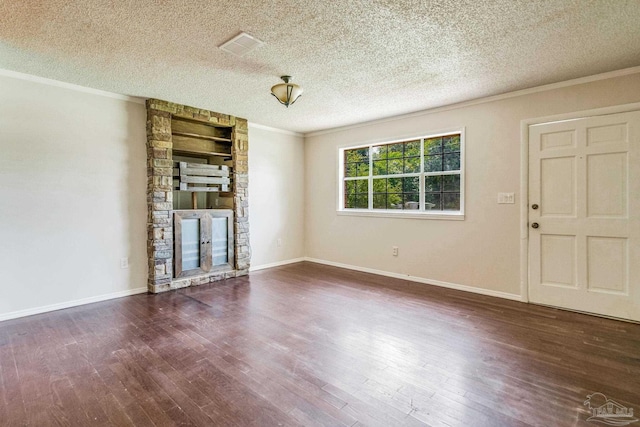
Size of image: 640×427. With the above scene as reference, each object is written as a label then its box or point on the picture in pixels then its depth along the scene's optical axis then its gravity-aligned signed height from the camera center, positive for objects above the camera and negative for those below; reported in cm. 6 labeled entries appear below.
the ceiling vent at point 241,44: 248 +137
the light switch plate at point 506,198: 379 +12
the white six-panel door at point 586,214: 310 -8
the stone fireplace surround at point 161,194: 406 +21
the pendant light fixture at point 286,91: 316 +121
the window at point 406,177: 438 +49
